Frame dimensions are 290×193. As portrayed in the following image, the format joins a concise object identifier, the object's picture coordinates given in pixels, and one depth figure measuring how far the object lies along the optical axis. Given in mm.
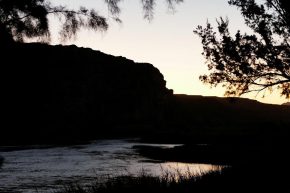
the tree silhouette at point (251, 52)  28825
